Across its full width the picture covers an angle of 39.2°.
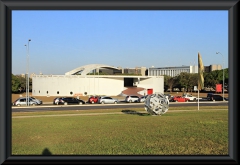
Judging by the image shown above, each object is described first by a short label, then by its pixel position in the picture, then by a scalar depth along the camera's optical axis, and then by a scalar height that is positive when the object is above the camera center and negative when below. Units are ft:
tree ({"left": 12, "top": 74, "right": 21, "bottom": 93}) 230.68 -0.17
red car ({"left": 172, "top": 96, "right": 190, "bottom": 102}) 173.23 -7.19
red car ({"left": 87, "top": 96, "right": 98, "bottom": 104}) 161.79 -7.28
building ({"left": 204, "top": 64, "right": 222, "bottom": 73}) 380.37 +20.58
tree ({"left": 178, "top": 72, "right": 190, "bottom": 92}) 276.00 +4.98
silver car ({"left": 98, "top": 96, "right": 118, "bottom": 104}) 158.71 -7.58
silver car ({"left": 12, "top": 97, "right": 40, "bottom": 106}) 138.35 -7.24
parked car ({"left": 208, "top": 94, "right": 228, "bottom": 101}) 171.26 -6.12
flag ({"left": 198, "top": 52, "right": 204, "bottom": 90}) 80.48 +3.15
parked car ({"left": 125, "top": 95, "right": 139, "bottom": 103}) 169.34 -7.09
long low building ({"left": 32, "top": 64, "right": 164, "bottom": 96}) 260.83 -0.03
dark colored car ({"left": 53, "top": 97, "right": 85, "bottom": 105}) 145.18 -6.97
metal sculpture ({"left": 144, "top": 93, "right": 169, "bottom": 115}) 76.28 -4.34
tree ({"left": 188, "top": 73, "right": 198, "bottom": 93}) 268.00 +4.05
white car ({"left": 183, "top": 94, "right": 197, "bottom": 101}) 180.18 -6.92
